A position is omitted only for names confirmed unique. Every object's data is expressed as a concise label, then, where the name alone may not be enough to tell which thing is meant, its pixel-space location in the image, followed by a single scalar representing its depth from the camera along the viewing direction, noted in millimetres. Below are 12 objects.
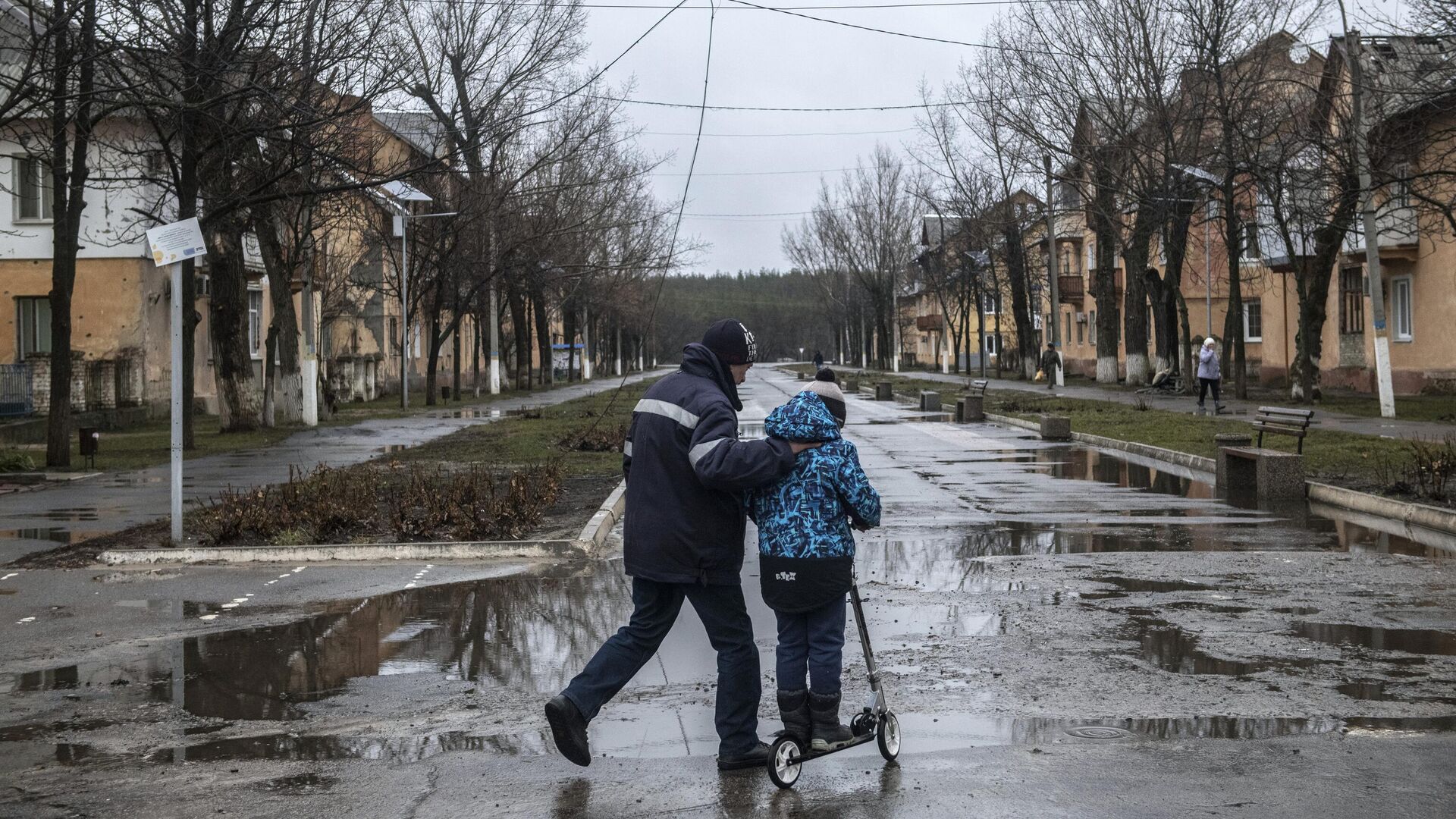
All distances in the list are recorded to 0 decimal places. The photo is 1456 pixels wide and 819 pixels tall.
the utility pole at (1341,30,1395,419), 27172
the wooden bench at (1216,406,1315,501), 15906
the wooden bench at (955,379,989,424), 33594
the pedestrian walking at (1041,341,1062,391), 52281
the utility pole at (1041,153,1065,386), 52281
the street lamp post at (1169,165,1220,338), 36812
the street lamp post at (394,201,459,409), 44188
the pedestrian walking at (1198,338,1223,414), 32000
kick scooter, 5418
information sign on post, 12250
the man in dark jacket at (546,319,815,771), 5574
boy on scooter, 5551
